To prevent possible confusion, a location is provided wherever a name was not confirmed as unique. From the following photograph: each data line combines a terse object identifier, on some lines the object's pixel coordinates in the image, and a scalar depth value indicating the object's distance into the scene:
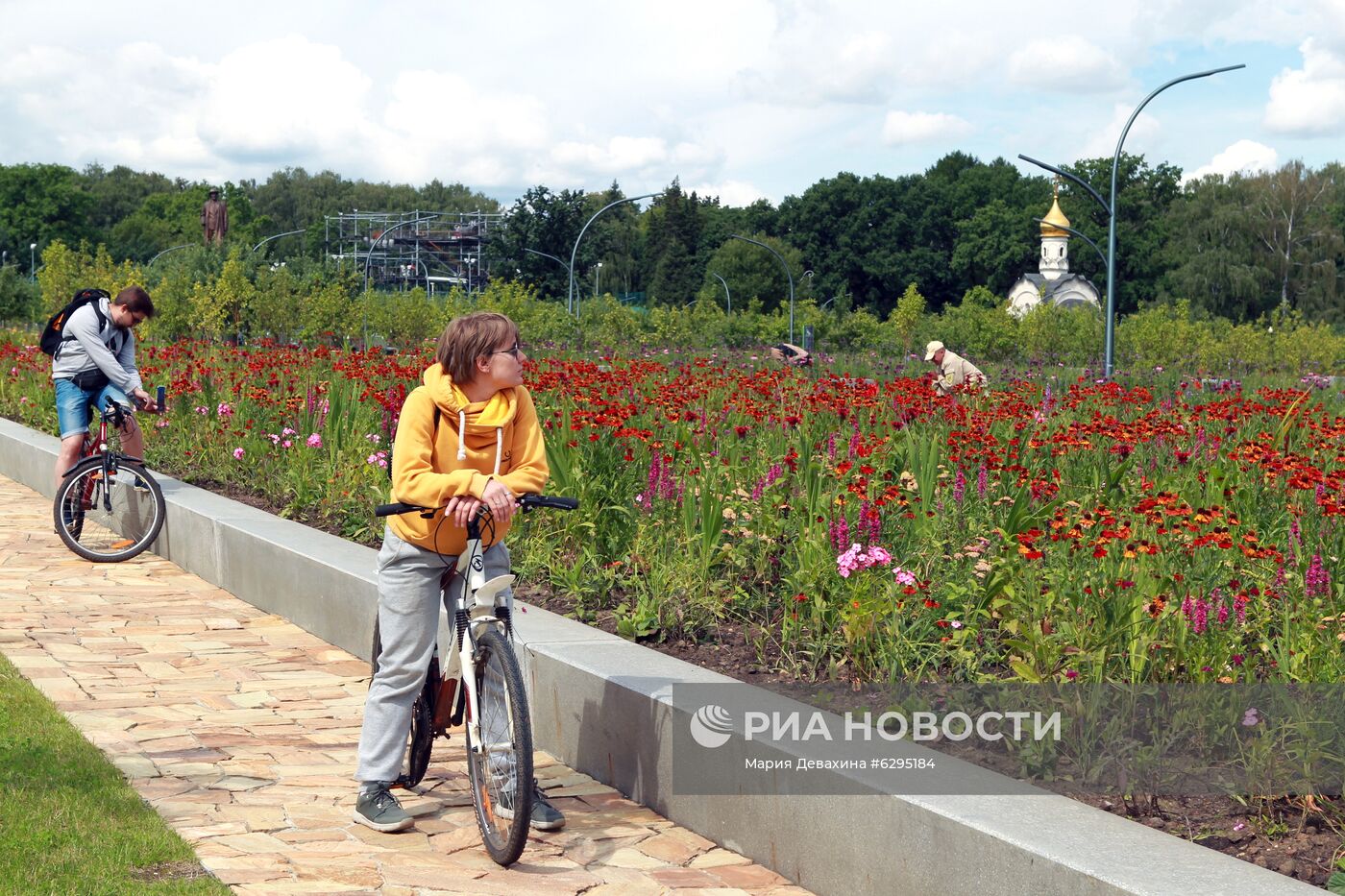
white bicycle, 4.23
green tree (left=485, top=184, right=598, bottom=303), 83.81
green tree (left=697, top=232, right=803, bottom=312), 96.38
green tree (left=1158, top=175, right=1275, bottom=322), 75.50
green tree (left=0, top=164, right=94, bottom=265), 129.62
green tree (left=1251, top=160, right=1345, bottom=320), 77.88
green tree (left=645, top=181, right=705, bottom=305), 108.81
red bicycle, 9.88
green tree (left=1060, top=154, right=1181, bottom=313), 90.19
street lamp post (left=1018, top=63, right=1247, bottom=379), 25.30
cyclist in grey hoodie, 9.81
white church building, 95.59
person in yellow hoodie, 4.39
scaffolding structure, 110.38
